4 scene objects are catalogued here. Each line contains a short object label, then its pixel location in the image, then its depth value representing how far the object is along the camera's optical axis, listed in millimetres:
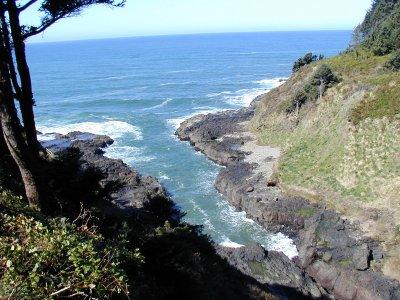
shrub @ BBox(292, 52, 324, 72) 74625
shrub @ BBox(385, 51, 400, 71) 49906
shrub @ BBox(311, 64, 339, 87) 52812
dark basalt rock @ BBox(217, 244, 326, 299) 25438
